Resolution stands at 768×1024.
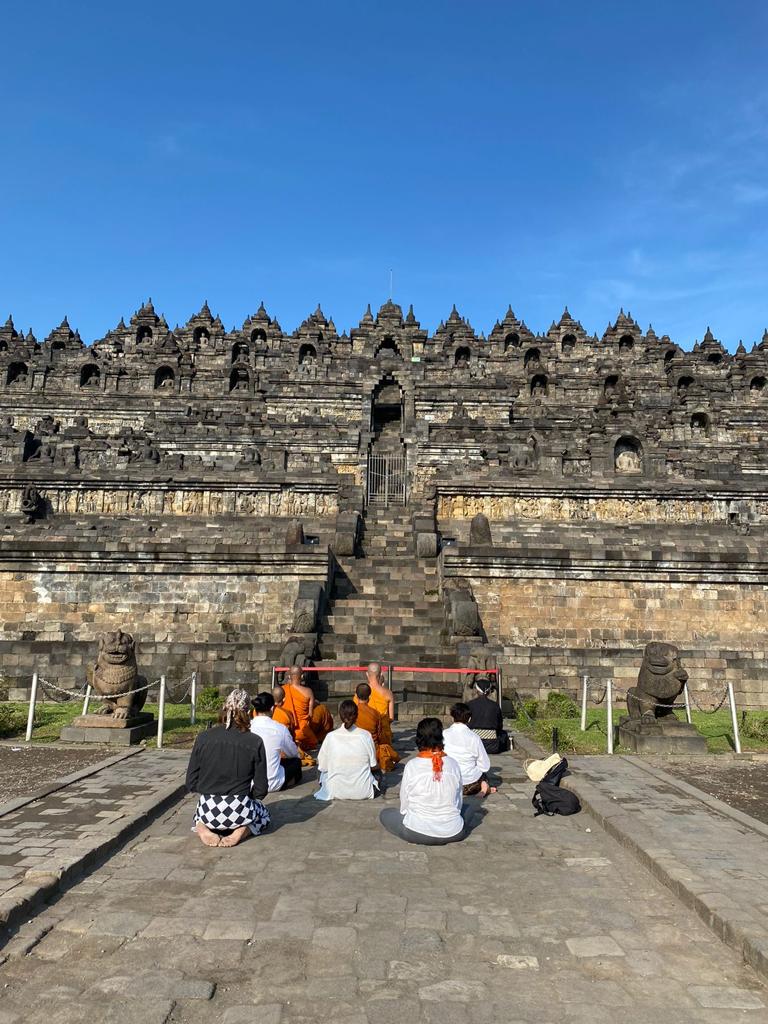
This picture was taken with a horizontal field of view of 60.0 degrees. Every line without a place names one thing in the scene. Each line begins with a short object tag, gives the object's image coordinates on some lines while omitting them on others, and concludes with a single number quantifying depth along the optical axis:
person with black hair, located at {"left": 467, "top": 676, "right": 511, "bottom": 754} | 10.49
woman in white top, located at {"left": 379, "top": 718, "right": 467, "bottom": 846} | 6.27
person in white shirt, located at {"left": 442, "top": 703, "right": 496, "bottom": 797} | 7.93
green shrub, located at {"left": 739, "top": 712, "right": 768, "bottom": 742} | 11.57
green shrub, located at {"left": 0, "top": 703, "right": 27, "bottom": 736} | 11.30
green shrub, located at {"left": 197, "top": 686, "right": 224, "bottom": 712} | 13.57
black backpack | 7.36
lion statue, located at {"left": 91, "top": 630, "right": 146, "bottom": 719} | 11.19
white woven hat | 7.85
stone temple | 15.12
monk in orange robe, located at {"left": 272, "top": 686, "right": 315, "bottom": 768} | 9.02
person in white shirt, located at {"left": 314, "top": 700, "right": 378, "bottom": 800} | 7.68
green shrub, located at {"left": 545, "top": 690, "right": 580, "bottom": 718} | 13.66
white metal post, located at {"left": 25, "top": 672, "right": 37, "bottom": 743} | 10.94
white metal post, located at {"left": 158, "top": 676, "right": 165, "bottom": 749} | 10.46
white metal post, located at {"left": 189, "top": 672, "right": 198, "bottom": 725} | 12.41
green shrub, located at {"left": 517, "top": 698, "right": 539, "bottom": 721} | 13.36
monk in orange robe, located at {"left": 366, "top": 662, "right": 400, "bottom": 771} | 9.26
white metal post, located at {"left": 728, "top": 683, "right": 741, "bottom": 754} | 10.68
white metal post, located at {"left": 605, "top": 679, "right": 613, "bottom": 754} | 10.46
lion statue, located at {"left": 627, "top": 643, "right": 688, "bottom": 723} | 11.10
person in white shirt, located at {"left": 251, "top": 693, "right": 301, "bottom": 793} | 7.77
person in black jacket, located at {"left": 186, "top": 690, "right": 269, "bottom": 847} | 6.18
